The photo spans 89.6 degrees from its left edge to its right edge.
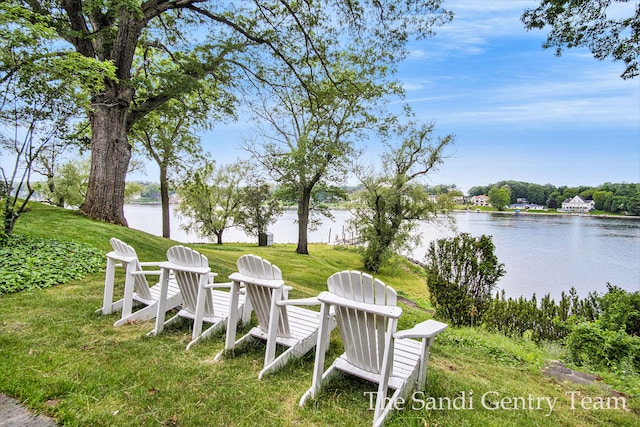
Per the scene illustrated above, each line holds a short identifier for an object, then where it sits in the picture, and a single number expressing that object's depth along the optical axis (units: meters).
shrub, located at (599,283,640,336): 4.69
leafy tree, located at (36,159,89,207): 22.83
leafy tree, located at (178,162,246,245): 24.91
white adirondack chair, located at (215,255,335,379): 2.59
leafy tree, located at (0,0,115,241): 5.21
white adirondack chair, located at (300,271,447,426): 2.02
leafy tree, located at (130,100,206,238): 14.91
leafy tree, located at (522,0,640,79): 5.25
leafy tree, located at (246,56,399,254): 12.95
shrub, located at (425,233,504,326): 6.70
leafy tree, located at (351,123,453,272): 17.30
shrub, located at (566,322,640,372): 4.01
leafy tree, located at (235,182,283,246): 25.20
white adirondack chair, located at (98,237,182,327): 3.50
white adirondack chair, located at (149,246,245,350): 2.99
